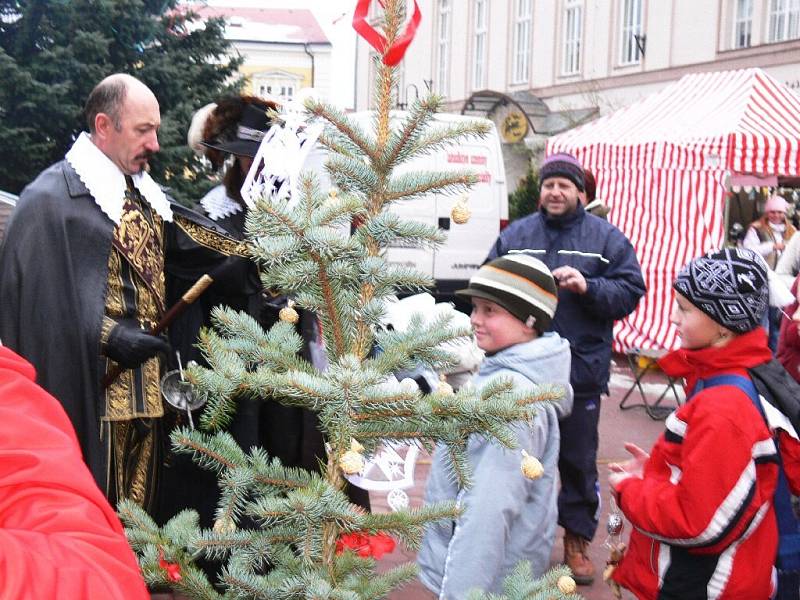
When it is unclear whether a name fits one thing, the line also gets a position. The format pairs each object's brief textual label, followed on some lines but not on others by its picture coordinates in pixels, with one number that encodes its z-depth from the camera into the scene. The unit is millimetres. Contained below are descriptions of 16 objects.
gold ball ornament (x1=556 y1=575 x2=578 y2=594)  1979
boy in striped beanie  2795
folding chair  9023
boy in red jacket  2691
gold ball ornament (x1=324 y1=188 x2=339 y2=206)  1895
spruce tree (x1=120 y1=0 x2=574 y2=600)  1831
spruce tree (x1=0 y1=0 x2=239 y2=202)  8438
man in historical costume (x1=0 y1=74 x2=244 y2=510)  3477
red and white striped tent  10844
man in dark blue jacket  4945
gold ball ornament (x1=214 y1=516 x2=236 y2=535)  1850
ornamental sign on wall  22594
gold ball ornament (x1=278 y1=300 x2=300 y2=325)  2131
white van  12070
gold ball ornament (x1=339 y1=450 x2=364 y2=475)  1712
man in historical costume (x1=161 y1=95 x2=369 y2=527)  4188
